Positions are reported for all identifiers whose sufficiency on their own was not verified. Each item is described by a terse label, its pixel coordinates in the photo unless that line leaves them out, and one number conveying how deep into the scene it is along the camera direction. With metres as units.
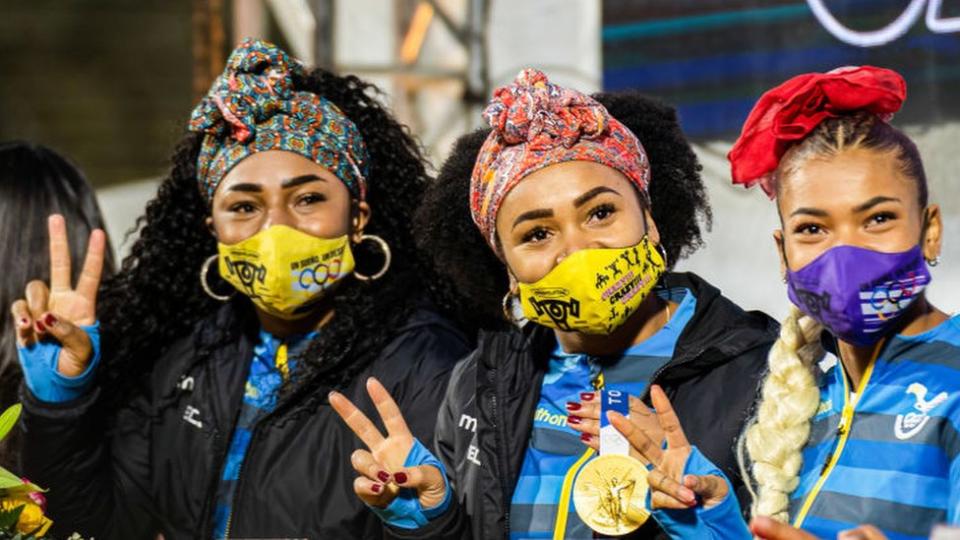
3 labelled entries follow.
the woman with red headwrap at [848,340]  2.81
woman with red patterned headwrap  3.30
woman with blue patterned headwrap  3.99
